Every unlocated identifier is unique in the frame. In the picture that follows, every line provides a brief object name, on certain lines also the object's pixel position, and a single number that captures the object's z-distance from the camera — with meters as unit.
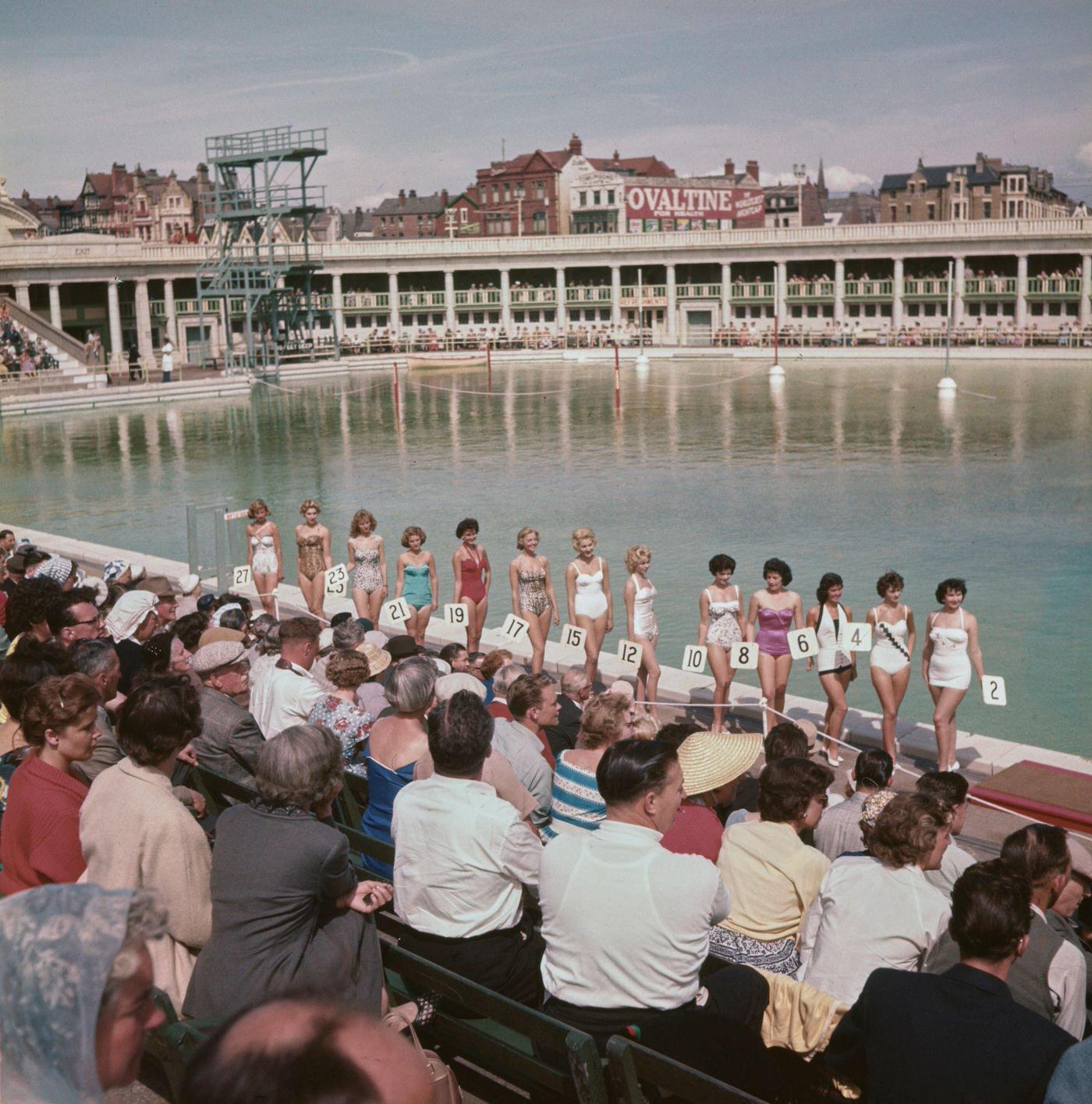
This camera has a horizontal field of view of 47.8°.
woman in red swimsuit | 13.78
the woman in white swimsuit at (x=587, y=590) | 12.88
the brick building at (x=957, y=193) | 128.75
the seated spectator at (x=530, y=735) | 6.61
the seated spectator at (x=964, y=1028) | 3.68
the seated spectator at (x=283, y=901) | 4.37
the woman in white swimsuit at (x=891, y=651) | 10.98
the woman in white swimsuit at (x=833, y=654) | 11.06
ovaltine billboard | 111.12
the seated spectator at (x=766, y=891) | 5.21
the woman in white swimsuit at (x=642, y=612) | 12.20
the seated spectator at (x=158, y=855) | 4.78
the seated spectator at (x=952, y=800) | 5.86
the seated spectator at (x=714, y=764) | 6.66
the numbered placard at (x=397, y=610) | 13.52
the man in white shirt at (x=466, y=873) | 4.98
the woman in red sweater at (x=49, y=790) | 5.17
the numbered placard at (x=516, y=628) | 12.47
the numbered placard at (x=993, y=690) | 10.25
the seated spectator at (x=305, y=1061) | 1.79
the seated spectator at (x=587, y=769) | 5.99
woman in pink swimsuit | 11.62
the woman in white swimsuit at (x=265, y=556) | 16.02
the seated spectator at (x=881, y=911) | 4.77
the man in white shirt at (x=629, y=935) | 4.33
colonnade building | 81.88
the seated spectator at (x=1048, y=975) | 4.58
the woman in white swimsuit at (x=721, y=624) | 11.86
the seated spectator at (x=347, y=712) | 7.33
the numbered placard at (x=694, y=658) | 11.45
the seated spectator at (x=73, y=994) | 1.85
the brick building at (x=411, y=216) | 134.00
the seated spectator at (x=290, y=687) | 7.82
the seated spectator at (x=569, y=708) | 9.06
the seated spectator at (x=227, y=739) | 6.91
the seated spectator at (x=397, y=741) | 6.34
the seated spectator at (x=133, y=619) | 10.12
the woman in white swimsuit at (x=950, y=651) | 10.61
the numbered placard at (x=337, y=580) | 14.38
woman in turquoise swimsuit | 14.03
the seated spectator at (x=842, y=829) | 6.24
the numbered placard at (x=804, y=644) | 11.05
